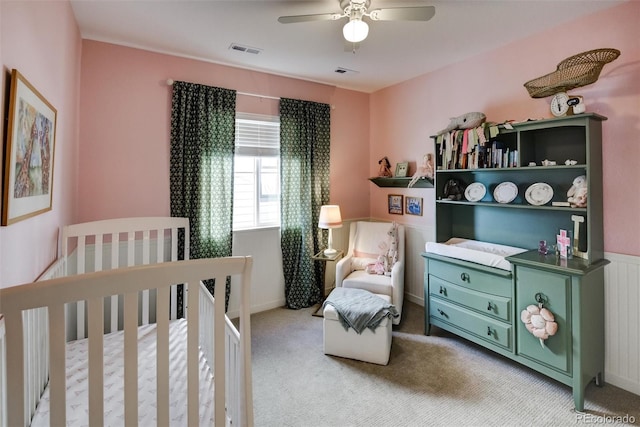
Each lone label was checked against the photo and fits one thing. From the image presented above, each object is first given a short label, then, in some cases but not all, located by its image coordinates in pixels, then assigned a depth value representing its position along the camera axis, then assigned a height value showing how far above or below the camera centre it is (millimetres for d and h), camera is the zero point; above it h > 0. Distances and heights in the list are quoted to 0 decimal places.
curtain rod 3291 +1287
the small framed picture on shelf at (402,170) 3695 +566
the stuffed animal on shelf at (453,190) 3012 +272
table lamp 3449 +8
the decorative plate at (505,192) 2609 +215
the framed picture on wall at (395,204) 3880 +180
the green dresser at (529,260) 2027 -282
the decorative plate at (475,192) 2830 +239
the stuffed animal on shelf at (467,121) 2693 +829
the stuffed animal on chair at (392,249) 3361 -319
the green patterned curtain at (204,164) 2936 +514
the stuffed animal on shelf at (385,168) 3934 +618
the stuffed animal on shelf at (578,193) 2111 +169
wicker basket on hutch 1973 +952
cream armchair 3074 -472
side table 3431 -424
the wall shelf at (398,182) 3441 +430
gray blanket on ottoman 2445 -705
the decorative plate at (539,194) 2379 +186
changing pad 2385 -267
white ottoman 2441 -944
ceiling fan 1861 +1198
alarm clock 2199 +782
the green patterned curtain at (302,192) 3531 +301
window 3357 +498
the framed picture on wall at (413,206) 3633 +146
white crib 792 -402
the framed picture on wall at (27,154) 1156 +274
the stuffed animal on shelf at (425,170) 3342 +506
